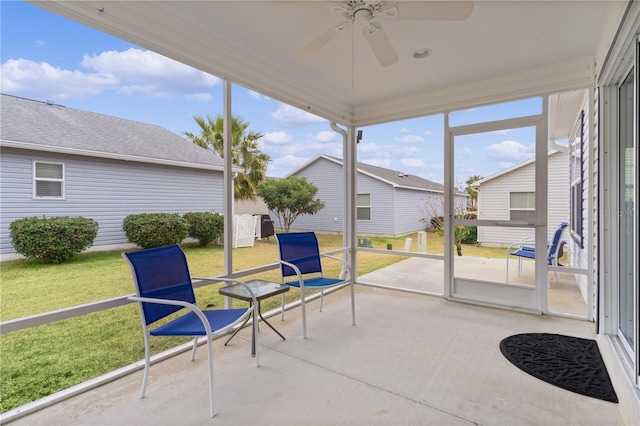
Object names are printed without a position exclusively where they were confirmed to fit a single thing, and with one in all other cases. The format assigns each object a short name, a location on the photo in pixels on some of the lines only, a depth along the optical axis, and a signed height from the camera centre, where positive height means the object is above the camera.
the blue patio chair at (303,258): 3.08 -0.51
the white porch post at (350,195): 4.83 +0.26
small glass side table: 2.38 -0.64
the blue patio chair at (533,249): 3.62 -0.44
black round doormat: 2.03 -1.14
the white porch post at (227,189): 2.94 +0.22
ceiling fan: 1.80 +1.23
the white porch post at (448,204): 4.01 +0.10
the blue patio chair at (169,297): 1.85 -0.56
